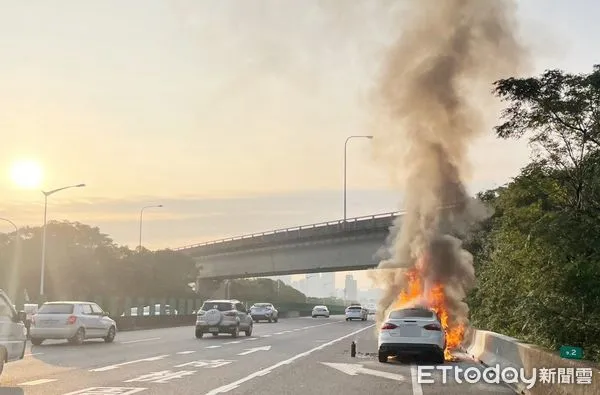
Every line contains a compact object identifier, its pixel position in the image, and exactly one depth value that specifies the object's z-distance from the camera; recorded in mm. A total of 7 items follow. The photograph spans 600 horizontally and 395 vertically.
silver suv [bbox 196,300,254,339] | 30266
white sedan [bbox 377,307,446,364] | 17922
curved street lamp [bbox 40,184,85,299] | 42906
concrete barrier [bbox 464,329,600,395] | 9023
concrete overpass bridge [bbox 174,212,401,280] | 55219
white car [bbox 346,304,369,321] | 67812
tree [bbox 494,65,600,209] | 17078
